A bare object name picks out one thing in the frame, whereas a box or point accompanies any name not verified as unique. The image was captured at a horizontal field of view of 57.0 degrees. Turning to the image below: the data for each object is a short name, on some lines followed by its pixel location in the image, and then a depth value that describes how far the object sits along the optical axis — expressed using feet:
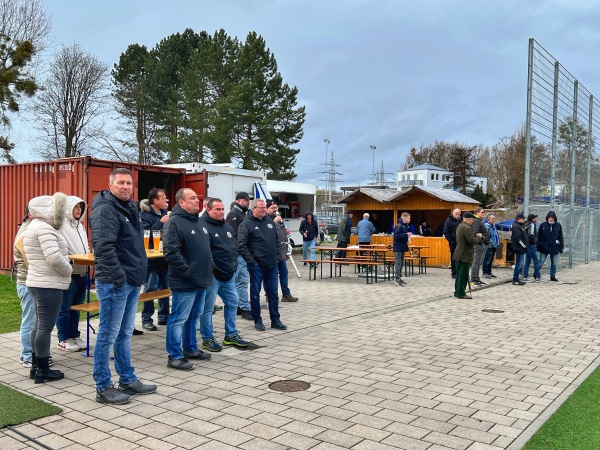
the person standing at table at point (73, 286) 20.29
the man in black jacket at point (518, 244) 47.11
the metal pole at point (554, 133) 61.67
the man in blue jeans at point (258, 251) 24.91
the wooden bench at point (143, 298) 20.27
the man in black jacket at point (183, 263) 18.40
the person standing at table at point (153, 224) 25.73
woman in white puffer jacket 16.76
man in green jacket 37.24
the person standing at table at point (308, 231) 57.36
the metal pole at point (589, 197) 74.33
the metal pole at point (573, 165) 65.46
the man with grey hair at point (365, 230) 56.65
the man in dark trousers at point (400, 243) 43.24
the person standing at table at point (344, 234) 56.65
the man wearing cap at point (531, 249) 48.80
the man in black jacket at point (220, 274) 21.47
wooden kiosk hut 61.05
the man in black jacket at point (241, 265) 29.19
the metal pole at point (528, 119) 56.85
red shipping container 38.06
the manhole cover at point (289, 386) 17.24
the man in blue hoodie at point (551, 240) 49.83
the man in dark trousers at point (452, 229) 47.57
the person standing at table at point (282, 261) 31.55
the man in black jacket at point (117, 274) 15.05
